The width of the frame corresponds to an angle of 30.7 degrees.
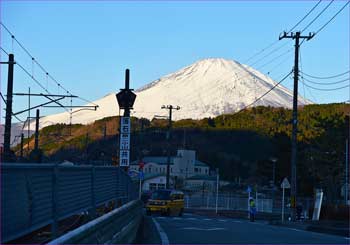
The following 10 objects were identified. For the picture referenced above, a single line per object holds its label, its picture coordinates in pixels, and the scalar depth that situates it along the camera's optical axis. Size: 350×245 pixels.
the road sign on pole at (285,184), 41.75
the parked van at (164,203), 41.91
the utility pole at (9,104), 33.41
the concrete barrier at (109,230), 7.68
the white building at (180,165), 126.88
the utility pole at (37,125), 50.07
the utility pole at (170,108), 74.60
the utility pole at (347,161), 48.58
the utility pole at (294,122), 39.80
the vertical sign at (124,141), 24.30
